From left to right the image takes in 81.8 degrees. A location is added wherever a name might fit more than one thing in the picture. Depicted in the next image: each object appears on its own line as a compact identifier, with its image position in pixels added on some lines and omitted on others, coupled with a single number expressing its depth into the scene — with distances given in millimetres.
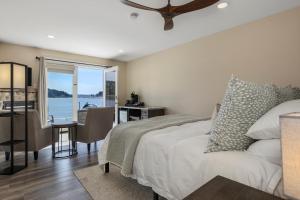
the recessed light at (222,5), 2338
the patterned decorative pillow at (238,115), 1213
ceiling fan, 1961
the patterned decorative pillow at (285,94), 1694
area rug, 1957
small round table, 3266
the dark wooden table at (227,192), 747
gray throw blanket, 1812
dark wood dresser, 4293
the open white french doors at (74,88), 4875
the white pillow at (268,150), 1022
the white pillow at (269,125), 1052
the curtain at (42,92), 4266
